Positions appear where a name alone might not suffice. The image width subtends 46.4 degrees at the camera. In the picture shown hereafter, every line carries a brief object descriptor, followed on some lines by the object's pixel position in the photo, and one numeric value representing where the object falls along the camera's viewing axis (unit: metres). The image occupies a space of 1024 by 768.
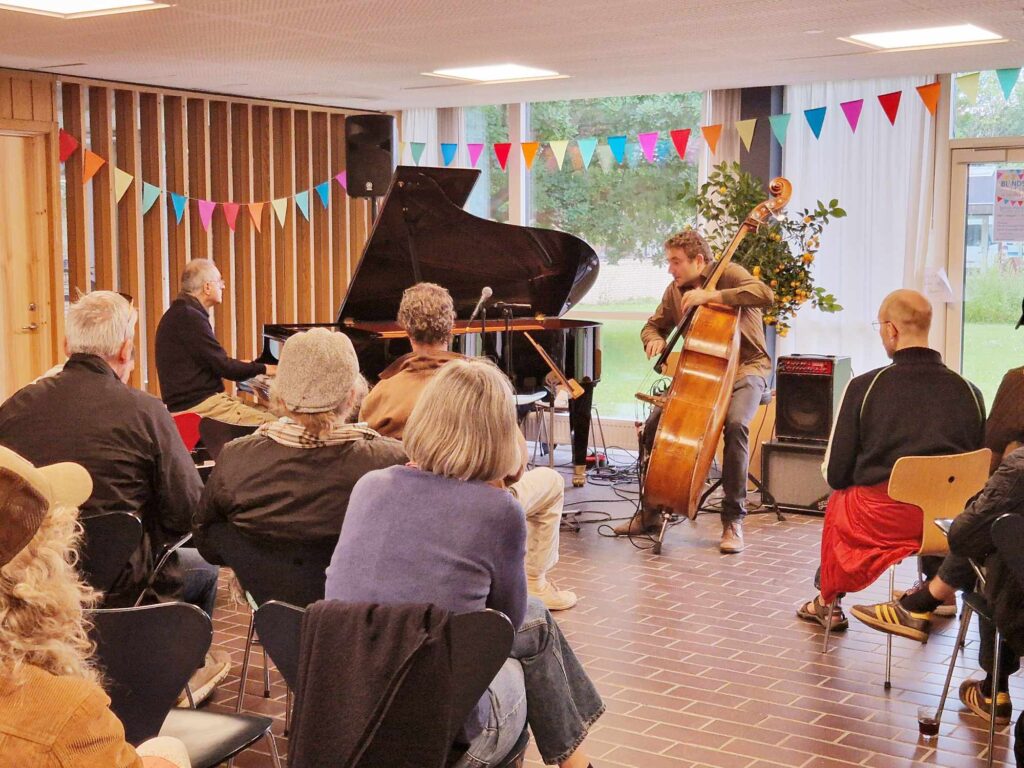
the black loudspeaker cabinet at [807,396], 7.29
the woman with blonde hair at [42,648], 1.40
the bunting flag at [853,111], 8.20
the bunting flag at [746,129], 8.65
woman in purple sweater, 2.55
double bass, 5.87
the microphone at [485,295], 6.23
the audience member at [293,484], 3.05
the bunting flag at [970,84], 7.90
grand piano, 6.89
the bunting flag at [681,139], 8.98
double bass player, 6.38
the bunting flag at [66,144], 7.85
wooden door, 7.70
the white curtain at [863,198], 8.29
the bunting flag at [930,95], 7.86
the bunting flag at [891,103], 8.02
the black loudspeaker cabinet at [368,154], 8.76
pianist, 6.45
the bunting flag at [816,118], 8.39
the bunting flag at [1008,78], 7.49
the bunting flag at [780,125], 8.49
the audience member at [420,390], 4.50
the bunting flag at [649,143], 9.16
